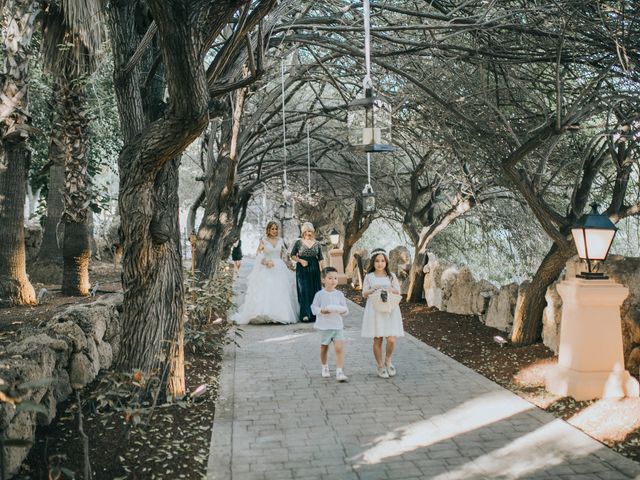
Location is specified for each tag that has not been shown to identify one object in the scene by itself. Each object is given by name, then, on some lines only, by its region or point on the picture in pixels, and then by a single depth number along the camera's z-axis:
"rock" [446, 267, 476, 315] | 12.79
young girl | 8.14
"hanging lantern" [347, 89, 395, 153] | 5.80
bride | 13.17
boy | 7.95
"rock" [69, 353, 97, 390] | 6.34
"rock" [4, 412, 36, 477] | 4.07
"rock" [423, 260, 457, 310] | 13.68
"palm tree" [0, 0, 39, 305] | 8.38
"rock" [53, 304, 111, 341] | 6.97
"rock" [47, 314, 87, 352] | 6.29
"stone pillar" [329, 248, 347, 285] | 23.47
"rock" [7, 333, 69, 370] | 5.27
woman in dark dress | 13.38
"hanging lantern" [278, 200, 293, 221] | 20.04
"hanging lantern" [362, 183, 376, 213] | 12.13
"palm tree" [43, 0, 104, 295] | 10.94
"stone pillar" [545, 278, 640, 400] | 6.66
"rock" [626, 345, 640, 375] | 7.14
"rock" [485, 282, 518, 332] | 10.53
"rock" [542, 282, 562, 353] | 8.65
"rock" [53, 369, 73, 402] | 5.82
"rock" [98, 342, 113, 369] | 7.49
